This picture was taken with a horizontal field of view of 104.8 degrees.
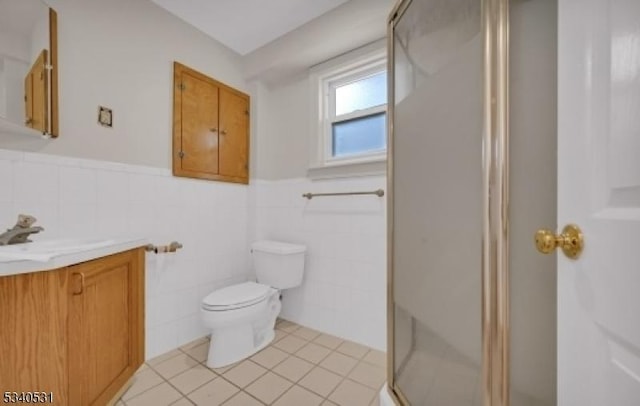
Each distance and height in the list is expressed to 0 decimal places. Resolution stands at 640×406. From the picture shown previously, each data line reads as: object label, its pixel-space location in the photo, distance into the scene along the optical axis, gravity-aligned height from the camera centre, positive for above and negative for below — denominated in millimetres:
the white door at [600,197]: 372 +11
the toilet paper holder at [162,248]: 1499 -279
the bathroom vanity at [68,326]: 769 -442
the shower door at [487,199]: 553 +11
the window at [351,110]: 1755 +719
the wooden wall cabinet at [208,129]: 1736 +580
